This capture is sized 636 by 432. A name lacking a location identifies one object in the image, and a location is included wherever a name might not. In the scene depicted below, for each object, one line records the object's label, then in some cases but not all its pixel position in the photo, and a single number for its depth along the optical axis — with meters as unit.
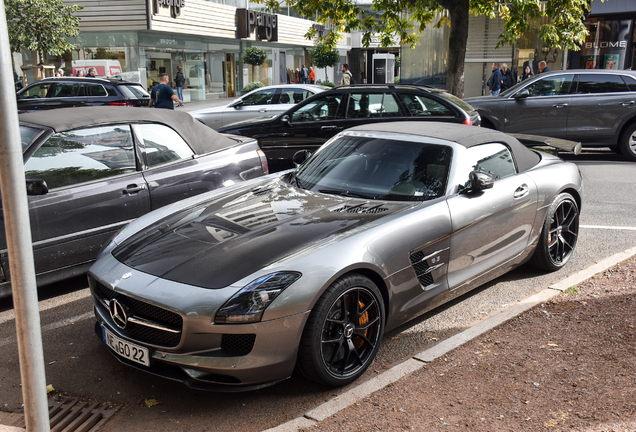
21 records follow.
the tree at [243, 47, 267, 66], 37.12
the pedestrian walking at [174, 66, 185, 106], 30.96
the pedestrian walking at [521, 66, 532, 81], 19.14
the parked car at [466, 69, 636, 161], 11.91
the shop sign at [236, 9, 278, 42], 36.84
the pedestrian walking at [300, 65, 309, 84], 35.66
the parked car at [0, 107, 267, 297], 5.00
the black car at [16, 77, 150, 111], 16.61
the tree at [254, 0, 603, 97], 14.63
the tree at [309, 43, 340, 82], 40.31
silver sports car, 3.34
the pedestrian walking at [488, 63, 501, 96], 19.36
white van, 26.69
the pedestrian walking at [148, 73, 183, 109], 13.74
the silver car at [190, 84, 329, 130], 14.93
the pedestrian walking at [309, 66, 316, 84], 31.96
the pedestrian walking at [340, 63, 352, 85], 22.84
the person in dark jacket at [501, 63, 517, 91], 19.55
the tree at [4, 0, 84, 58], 22.61
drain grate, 3.35
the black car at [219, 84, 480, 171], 9.97
